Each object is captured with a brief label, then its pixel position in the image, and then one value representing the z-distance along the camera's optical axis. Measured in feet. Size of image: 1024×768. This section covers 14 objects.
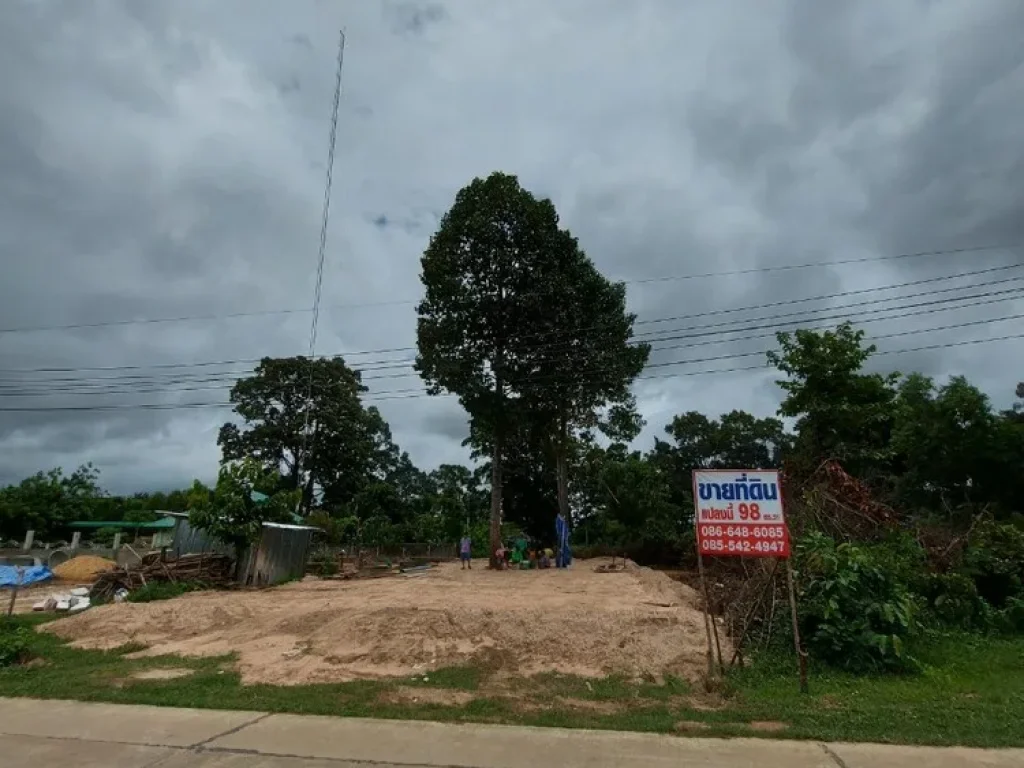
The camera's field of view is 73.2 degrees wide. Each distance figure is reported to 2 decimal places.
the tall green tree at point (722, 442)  207.92
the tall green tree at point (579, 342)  101.40
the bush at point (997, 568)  45.50
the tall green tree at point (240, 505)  69.87
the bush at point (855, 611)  31.50
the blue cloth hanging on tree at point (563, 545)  101.96
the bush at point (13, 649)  35.24
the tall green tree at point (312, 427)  169.48
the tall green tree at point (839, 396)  83.87
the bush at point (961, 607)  42.83
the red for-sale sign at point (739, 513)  28.37
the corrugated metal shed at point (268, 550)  72.90
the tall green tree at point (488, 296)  102.42
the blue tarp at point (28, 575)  72.96
